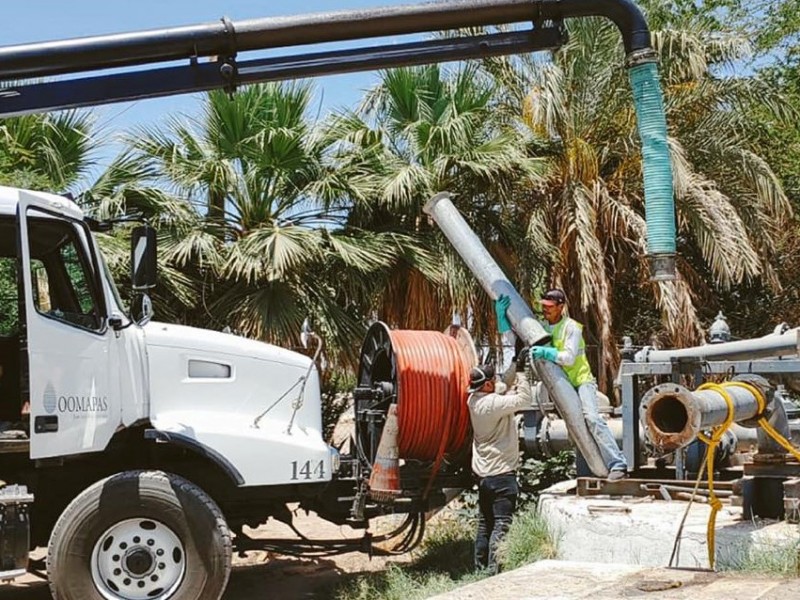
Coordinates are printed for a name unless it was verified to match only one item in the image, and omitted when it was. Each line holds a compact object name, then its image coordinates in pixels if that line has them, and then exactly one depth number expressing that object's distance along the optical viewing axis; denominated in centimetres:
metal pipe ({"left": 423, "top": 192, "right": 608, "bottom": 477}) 848
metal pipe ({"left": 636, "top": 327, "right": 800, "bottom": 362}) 771
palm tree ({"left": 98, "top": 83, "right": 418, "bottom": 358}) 1251
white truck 699
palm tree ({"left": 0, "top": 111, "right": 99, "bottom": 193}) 1256
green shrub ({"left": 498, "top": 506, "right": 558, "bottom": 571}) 841
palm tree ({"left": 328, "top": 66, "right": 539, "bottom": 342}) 1342
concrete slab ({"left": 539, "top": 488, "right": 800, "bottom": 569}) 691
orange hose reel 956
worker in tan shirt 921
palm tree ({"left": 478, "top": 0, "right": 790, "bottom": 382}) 1544
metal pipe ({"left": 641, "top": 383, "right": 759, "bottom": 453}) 590
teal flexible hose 661
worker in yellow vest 844
